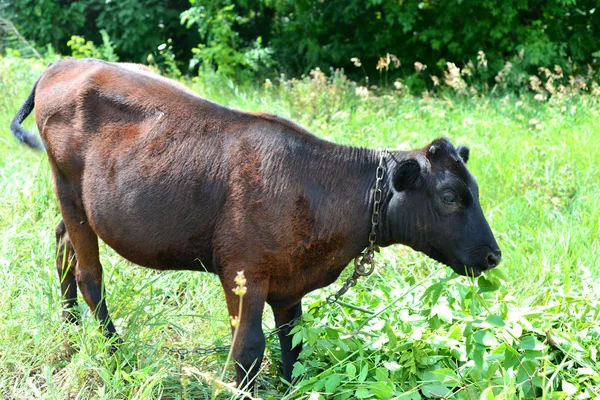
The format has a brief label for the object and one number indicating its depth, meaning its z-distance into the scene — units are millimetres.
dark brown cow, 3732
